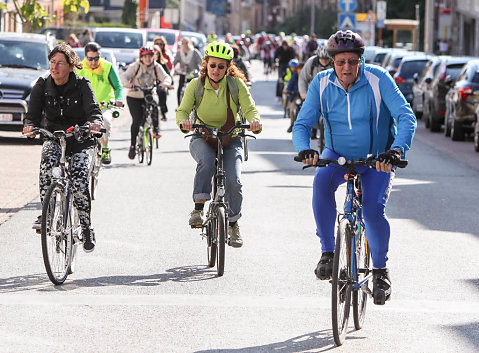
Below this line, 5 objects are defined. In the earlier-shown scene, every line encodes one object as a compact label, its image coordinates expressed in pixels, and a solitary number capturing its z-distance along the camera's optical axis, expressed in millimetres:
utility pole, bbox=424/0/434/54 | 60031
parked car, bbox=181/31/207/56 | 62578
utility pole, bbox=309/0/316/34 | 111019
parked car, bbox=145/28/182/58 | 53781
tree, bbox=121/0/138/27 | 94125
